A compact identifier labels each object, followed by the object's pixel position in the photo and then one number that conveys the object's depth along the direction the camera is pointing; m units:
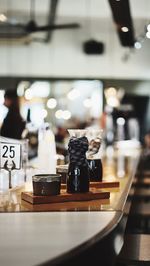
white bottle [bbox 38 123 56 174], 2.68
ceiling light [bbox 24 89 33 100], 4.52
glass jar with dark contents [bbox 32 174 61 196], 2.16
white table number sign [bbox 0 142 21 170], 2.53
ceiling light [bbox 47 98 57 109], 5.79
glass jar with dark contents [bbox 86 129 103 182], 2.59
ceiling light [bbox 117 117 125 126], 10.68
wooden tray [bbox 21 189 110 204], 2.11
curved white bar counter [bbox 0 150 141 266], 1.34
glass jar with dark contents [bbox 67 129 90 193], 2.24
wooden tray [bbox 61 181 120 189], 2.63
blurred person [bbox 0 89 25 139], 4.89
